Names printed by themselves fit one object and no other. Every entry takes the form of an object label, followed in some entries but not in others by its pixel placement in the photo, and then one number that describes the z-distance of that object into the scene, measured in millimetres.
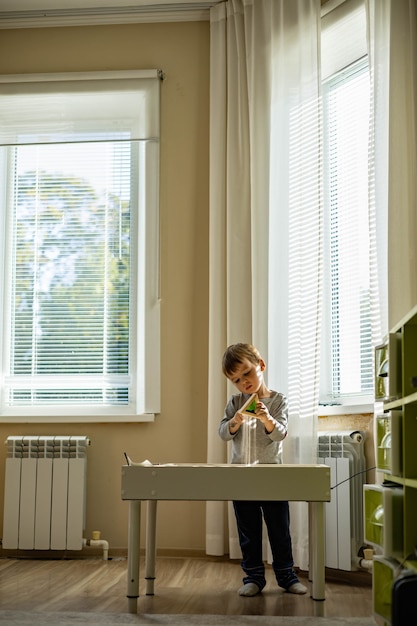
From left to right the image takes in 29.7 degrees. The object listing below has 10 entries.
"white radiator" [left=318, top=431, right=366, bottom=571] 3662
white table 2740
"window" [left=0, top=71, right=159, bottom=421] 4699
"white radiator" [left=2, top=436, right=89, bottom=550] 4348
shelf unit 2285
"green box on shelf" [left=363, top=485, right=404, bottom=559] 2361
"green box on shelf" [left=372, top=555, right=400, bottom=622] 2361
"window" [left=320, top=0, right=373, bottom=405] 4062
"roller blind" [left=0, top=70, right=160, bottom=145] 4723
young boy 3266
